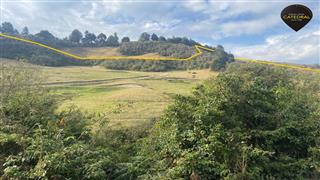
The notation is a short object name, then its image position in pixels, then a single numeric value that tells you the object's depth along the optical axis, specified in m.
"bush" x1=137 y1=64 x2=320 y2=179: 6.59
